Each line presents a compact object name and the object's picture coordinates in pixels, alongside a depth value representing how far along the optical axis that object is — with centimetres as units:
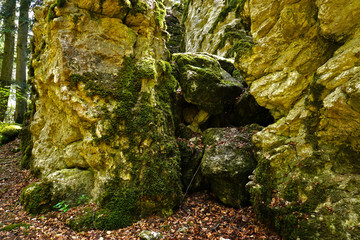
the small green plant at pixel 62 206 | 557
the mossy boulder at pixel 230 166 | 654
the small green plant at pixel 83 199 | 598
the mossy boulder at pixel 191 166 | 742
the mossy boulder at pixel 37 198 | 577
